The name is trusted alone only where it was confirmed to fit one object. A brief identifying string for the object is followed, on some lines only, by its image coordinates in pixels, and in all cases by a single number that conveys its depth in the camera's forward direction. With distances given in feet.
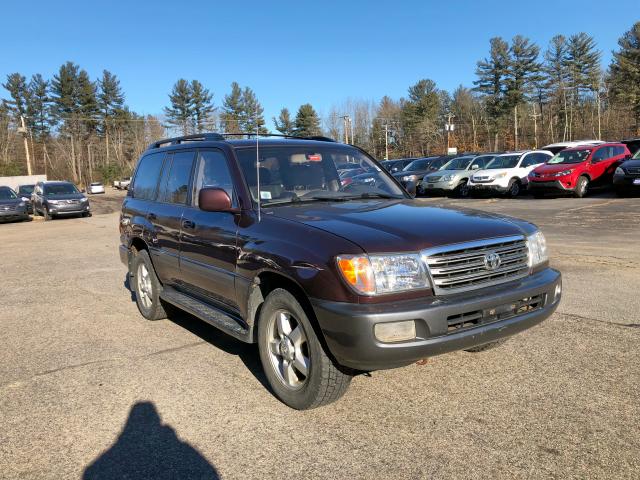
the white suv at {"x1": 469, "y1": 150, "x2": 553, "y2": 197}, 66.64
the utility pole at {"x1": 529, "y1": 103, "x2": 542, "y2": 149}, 225.35
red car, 59.77
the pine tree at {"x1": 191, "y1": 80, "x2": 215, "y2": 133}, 253.85
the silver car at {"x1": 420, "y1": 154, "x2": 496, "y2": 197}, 73.87
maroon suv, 10.02
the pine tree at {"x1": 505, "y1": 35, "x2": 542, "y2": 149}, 197.36
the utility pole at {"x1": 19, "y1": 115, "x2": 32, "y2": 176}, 131.85
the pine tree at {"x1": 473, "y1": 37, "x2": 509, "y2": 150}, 198.39
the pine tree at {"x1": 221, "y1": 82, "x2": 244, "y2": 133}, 240.94
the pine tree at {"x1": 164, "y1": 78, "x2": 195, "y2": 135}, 252.83
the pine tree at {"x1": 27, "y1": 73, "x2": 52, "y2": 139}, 251.80
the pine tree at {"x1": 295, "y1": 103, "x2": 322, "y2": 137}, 255.91
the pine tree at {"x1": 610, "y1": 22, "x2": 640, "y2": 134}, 172.14
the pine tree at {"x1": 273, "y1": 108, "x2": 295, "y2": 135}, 260.42
